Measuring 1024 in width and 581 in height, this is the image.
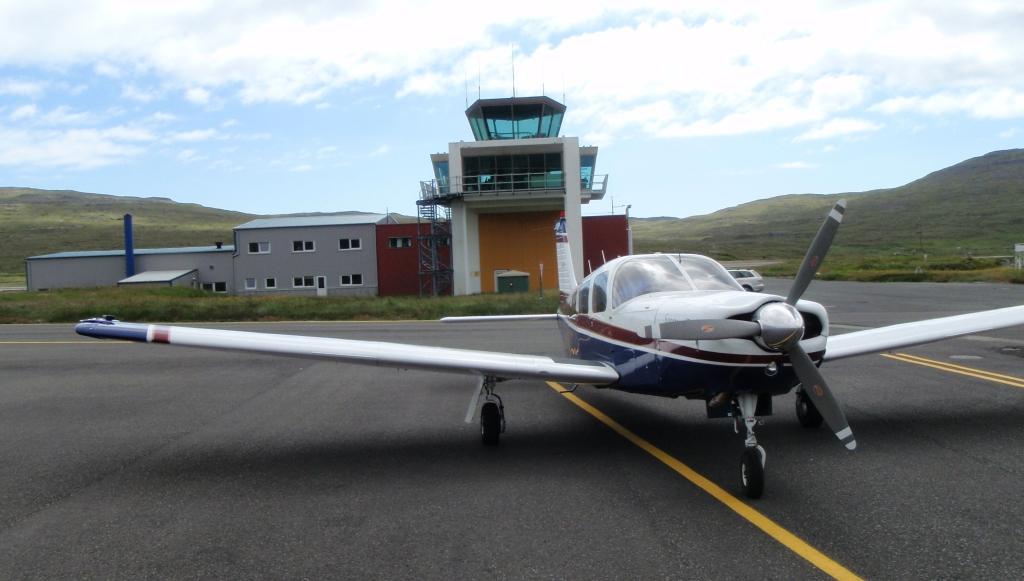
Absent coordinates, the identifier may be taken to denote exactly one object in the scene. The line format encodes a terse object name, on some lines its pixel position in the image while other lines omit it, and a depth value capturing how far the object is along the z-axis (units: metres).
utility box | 44.47
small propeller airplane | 5.66
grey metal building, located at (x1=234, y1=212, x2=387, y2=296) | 51.44
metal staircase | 46.46
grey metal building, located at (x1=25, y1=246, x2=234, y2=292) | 55.62
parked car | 36.28
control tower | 42.41
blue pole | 54.32
